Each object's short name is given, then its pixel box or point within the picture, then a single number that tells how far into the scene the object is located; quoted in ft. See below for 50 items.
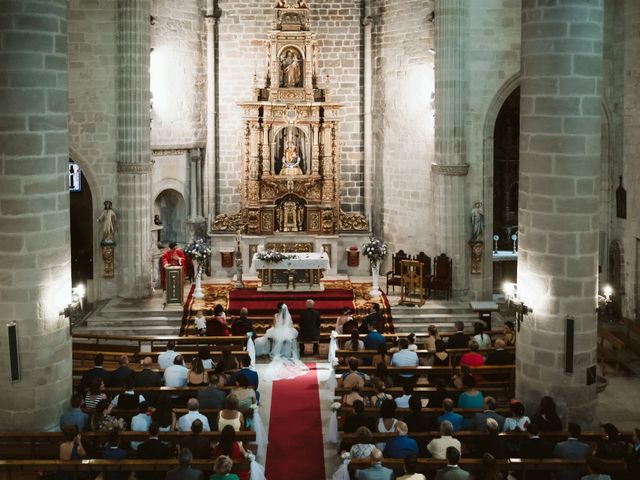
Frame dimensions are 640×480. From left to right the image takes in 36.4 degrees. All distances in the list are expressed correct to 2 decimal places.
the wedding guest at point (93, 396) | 47.96
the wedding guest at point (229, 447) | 41.42
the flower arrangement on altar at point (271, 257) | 83.66
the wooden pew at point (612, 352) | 67.67
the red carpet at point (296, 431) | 49.52
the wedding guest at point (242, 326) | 67.77
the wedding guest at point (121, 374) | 52.34
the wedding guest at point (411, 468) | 37.81
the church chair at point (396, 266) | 86.53
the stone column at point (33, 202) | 49.14
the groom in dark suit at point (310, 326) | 71.05
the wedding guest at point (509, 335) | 61.82
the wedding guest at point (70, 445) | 41.50
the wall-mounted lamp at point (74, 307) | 51.83
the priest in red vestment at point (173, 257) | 84.77
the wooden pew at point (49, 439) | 44.42
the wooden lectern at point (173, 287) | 81.05
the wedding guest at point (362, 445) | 41.83
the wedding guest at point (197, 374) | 53.11
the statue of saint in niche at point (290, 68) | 95.45
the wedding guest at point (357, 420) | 46.39
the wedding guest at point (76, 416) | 46.34
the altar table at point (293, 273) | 84.38
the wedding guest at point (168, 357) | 56.85
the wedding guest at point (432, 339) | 60.54
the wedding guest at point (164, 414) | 44.60
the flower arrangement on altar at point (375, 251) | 85.15
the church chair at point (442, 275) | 84.33
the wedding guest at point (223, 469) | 37.65
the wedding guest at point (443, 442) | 42.19
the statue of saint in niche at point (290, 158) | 95.40
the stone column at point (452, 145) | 84.99
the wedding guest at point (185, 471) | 38.06
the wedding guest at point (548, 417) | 45.78
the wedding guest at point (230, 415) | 46.21
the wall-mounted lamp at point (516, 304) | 52.75
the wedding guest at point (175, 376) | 53.36
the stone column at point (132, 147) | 84.17
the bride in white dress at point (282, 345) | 69.00
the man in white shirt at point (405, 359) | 57.26
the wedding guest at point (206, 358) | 55.83
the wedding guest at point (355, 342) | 61.54
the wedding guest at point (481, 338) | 61.57
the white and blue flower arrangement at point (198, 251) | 84.17
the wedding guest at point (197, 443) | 42.04
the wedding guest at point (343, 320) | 69.10
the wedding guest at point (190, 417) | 45.21
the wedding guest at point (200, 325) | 69.62
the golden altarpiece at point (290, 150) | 94.89
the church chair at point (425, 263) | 85.72
